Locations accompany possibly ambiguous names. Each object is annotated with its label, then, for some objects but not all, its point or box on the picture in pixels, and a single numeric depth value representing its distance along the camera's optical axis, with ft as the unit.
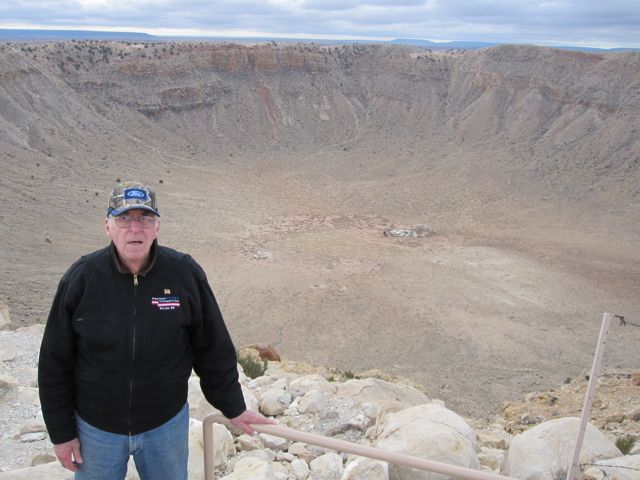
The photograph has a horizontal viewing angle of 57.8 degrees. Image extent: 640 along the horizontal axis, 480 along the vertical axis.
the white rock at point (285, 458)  16.48
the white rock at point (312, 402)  21.80
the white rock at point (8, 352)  23.59
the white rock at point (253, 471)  13.20
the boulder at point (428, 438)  15.65
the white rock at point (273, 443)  17.04
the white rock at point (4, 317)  32.78
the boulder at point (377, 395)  21.45
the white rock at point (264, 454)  16.09
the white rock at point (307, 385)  24.54
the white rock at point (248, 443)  16.76
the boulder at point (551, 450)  16.30
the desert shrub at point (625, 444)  21.89
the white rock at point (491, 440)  23.17
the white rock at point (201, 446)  13.97
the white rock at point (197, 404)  18.28
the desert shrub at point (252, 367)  29.29
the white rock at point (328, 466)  15.33
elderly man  8.86
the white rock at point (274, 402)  21.98
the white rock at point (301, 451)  16.56
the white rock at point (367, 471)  13.82
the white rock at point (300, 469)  15.38
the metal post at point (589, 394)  11.34
